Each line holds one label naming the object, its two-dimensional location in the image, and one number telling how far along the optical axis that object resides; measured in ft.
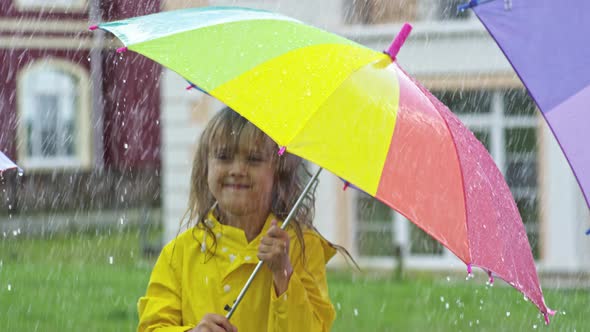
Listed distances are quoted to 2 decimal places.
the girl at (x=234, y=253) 21.64
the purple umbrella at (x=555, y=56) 20.86
